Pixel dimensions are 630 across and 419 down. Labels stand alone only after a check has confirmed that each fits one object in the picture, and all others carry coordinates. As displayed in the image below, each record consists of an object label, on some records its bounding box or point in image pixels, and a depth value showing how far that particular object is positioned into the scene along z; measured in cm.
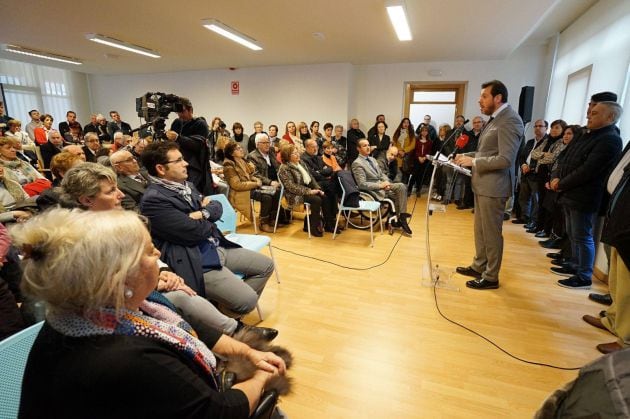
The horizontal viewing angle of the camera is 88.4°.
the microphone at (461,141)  229
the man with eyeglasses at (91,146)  449
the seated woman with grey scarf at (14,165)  286
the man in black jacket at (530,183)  438
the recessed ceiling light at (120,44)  536
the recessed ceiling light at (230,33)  453
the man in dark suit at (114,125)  814
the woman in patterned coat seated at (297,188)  409
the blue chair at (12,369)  82
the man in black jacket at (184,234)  177
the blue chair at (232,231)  252
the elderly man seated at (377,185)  430
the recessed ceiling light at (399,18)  375
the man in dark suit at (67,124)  719
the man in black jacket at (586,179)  252
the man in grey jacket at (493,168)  238
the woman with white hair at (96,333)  62
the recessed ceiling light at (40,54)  637
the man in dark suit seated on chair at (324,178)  435
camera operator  317
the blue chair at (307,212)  410
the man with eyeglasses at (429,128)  695
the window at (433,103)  743
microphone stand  279
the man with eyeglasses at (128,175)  247
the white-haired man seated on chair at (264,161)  457
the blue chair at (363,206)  389
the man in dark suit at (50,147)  517
